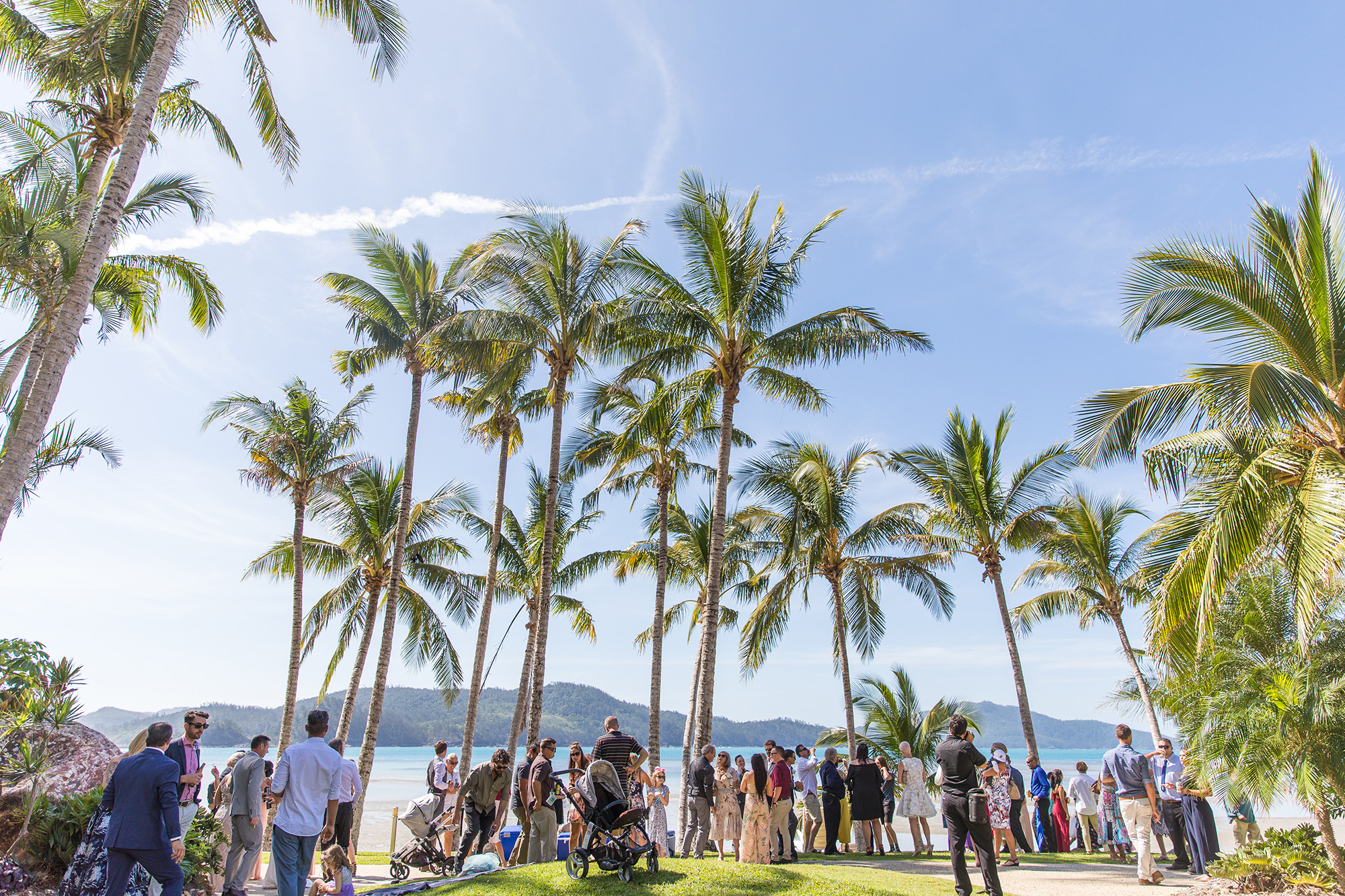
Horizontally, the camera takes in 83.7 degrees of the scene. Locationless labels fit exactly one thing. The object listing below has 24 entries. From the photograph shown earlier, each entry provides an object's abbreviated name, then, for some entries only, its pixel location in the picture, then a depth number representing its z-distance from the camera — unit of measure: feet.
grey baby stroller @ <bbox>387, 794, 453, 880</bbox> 33.47
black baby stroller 24.97
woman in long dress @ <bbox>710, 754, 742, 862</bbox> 35.04
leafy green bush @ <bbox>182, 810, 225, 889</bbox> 24.97
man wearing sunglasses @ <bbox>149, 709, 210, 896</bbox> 23.71
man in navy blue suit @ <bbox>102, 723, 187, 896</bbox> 17.62
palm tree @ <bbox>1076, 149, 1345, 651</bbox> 27.58
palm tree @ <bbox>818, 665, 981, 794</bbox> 65.36
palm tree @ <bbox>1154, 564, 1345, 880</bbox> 25.20
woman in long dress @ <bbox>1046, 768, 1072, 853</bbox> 47.24
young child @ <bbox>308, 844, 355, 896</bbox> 25.08
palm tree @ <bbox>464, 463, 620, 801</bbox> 80.43
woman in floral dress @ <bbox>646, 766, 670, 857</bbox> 40.14
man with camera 25.23
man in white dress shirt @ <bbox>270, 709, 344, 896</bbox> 21.02
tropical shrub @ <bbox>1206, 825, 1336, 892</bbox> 25.98
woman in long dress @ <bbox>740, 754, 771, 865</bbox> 32.96
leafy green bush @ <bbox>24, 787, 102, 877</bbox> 23.75
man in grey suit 24.68
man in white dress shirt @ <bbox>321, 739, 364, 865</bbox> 26.55
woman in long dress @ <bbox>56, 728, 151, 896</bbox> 17.92
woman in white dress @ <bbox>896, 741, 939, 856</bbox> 42.09
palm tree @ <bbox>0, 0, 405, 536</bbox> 27.22
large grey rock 25.79
